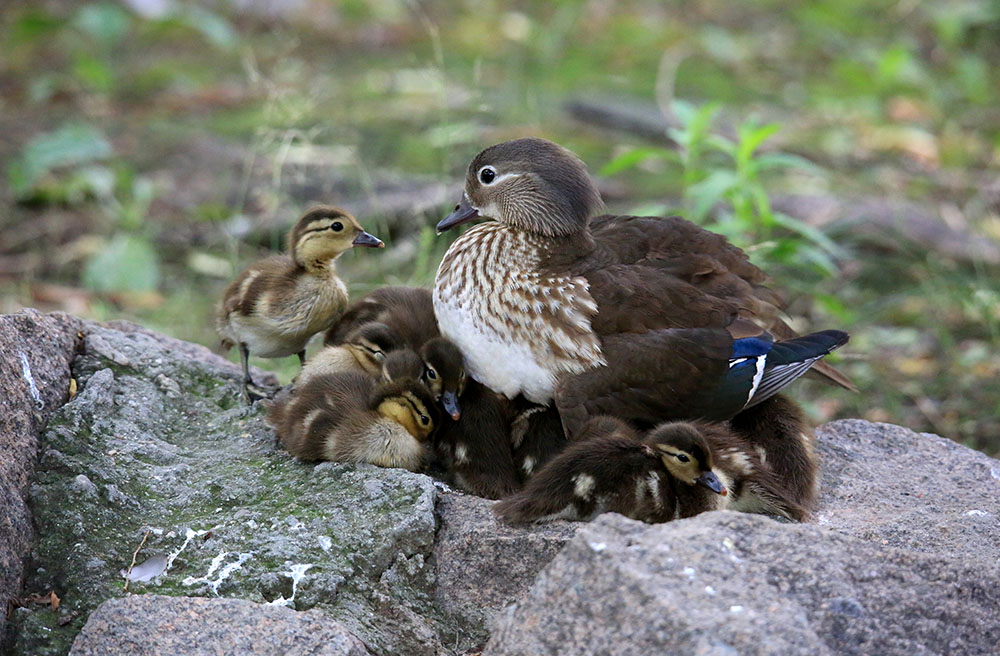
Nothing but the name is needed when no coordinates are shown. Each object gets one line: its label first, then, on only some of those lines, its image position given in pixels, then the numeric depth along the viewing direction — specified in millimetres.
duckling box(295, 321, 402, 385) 8586
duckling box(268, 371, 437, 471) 7586
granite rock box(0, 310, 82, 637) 6426
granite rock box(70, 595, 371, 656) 5914
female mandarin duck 7855
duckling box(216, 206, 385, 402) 9086
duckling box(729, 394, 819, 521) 7578
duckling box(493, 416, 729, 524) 6910
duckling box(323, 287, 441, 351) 9039
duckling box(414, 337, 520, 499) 7734
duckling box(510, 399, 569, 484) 7949
